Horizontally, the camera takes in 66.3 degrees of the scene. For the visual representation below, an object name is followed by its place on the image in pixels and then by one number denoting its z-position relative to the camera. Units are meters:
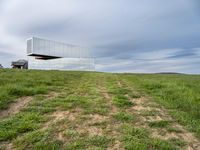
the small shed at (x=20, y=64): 32.58
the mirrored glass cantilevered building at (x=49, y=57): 39.46
